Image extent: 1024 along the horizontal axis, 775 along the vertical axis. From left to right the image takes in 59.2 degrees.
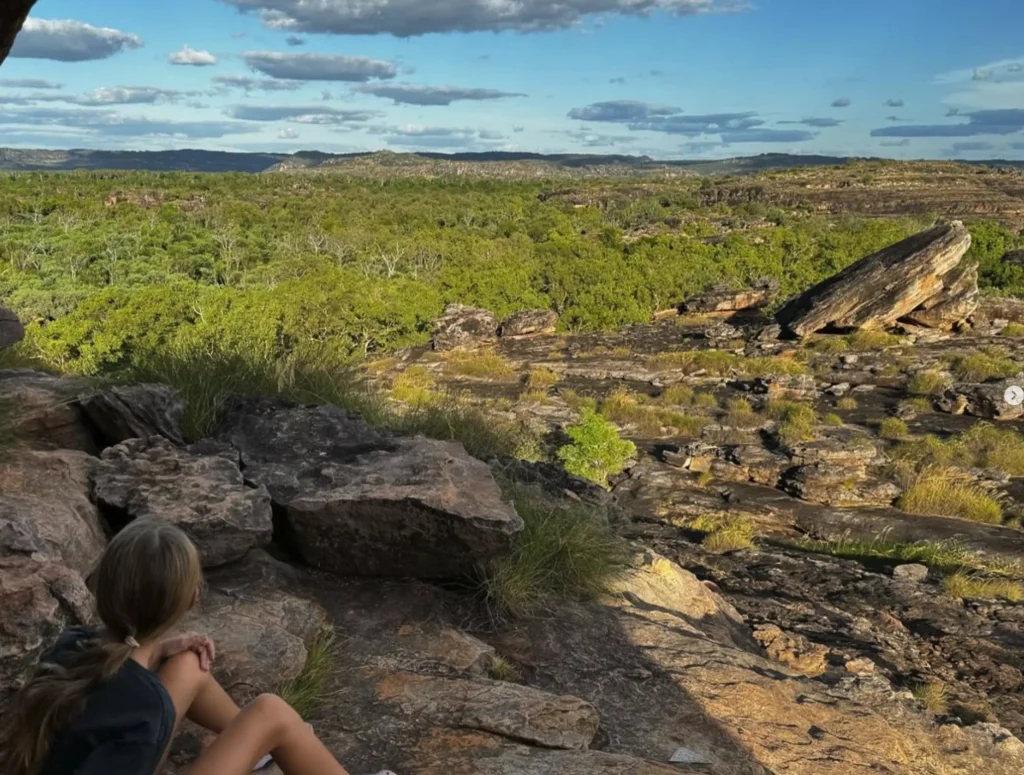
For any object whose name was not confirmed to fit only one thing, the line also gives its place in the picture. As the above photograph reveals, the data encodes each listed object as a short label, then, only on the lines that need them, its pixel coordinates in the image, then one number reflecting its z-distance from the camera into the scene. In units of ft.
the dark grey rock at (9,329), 17.02
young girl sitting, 7.77
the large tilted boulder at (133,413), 17.15
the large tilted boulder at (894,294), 124.98
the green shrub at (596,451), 62.23
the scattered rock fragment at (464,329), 120.37
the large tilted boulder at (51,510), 11.27
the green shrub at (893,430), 77.89
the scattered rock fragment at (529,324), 128.77
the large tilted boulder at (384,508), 16.38
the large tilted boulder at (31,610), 9.09
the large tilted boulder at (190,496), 14.65
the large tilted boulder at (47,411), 15.90
